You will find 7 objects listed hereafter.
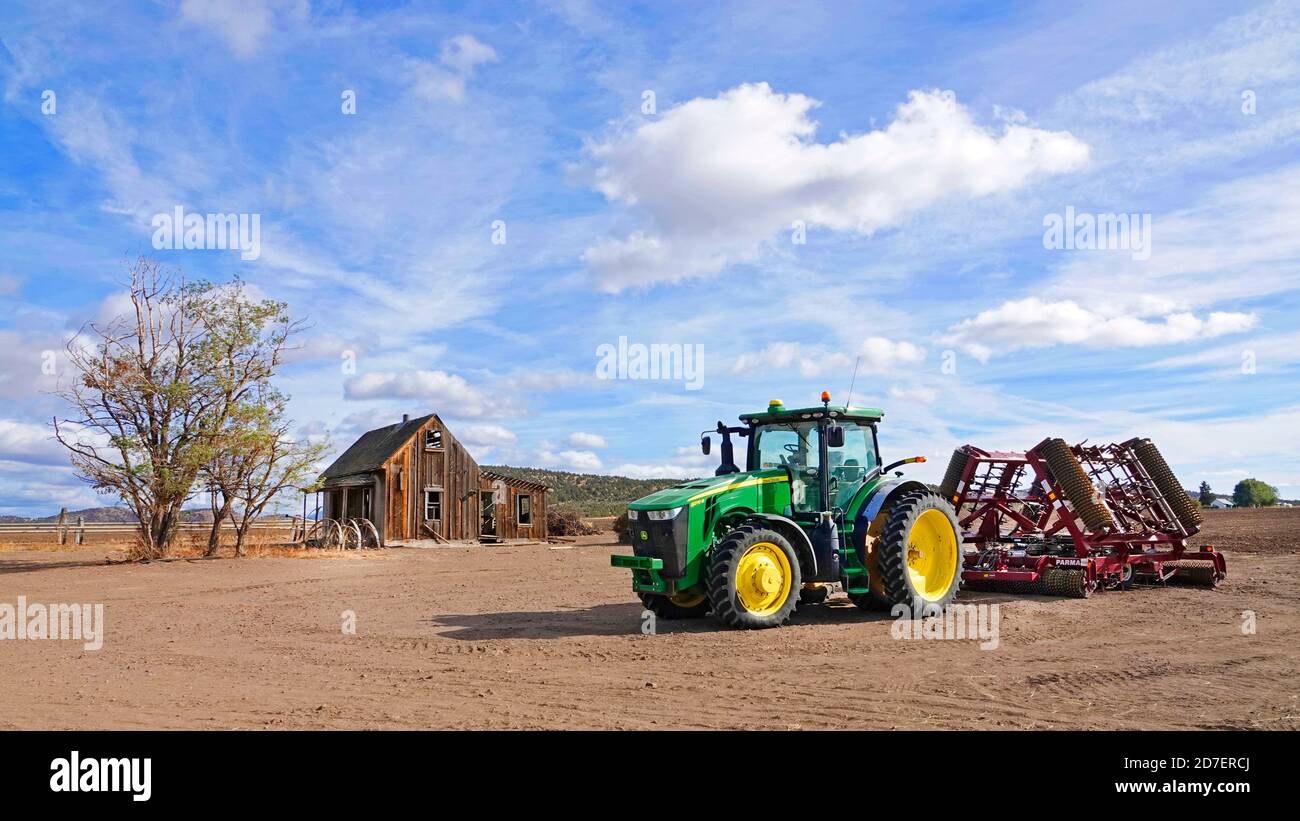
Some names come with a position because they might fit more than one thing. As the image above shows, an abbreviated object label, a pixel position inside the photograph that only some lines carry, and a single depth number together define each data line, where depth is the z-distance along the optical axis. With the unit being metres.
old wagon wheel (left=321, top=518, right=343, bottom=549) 31.31
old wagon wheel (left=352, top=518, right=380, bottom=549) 32.55
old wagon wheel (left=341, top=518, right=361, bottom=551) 32.31
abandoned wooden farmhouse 34.62
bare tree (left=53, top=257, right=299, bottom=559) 24.23
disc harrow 14.29
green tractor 11.07
